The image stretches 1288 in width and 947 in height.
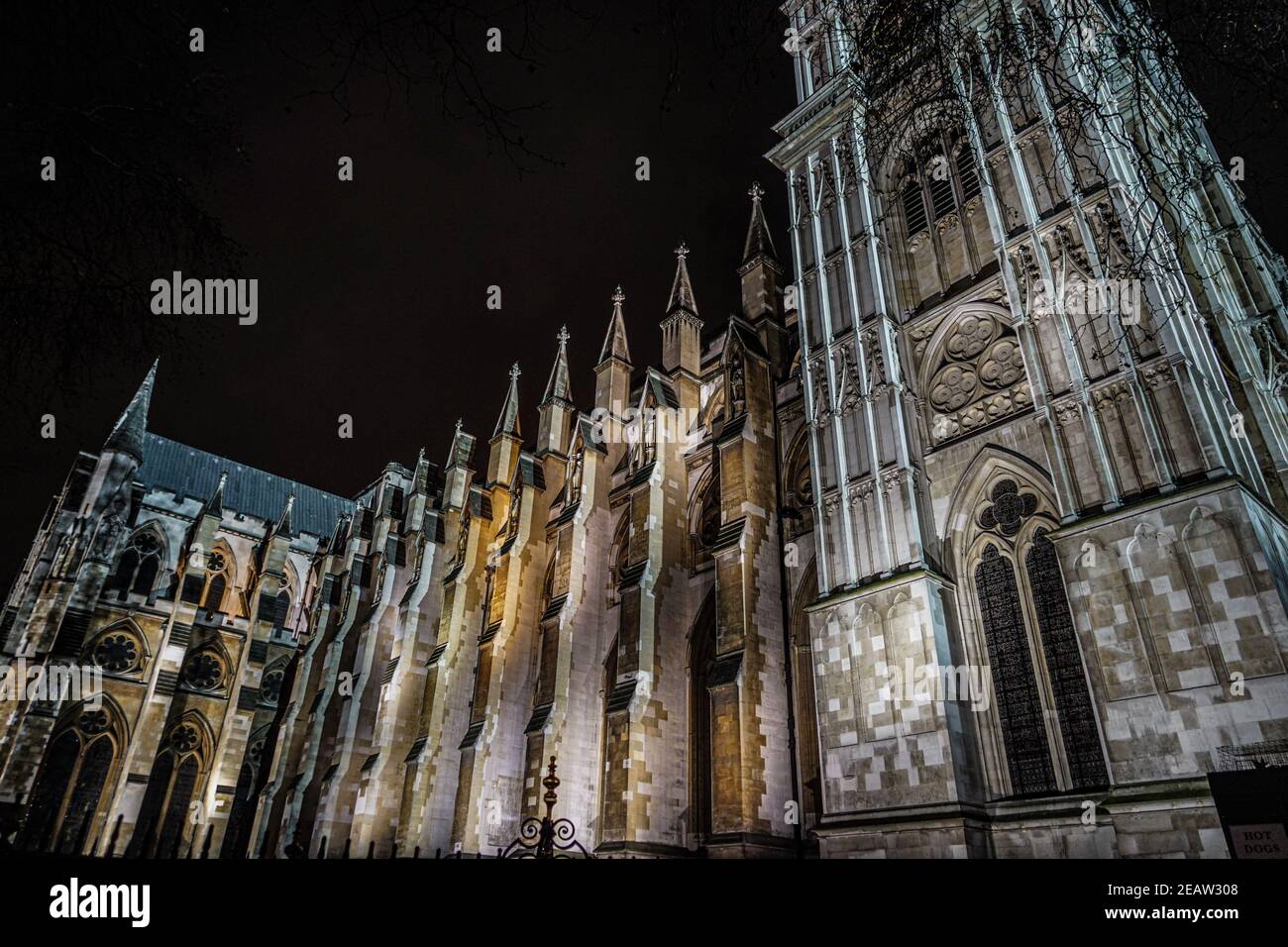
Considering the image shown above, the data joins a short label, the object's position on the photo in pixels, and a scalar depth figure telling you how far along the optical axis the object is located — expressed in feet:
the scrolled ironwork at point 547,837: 37.65
